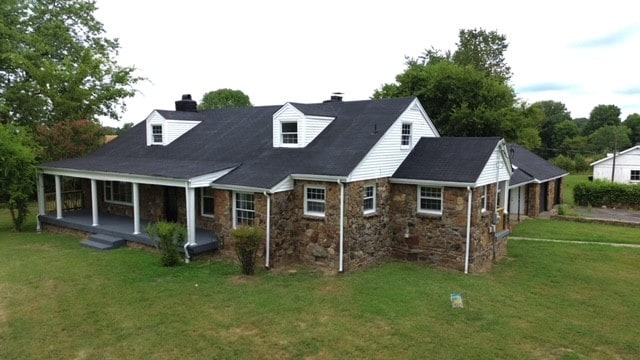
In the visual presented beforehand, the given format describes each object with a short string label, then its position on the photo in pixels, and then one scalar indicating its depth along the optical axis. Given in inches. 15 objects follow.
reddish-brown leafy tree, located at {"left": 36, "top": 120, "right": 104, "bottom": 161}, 893.8
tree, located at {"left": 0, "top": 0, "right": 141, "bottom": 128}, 1036.5
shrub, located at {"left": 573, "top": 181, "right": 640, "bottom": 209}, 1173.9
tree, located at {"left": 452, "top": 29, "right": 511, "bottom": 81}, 1887.3
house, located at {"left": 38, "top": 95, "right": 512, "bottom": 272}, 547.2
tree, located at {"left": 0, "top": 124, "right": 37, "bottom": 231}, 749.9
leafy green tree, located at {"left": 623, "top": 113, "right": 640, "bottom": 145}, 3157.0
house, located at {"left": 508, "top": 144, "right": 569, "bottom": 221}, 1010.1
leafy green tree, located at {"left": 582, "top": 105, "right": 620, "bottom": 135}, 3432.6
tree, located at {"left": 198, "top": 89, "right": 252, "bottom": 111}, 2031.3
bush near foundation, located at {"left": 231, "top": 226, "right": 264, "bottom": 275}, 514.9
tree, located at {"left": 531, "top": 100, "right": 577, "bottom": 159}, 3034.0
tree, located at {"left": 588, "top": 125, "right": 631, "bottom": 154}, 2797.7
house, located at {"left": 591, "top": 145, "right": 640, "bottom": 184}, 1515.7
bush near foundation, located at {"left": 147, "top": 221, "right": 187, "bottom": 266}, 550.9
